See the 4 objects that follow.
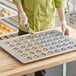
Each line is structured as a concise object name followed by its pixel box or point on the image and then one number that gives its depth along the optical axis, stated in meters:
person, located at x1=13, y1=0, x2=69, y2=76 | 2.60
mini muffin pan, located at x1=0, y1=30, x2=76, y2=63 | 2.10
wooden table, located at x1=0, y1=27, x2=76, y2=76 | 1.94
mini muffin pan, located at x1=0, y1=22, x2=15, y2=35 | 3.80
